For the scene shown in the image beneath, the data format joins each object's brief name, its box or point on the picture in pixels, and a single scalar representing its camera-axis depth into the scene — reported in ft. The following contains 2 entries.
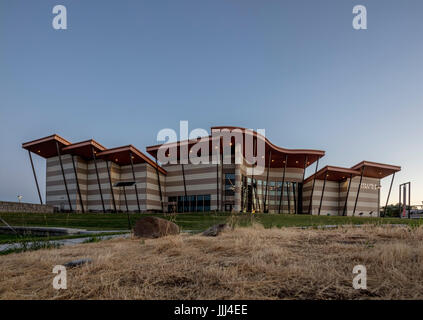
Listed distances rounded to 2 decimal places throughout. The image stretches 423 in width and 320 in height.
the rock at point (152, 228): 28.40
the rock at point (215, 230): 27.57
